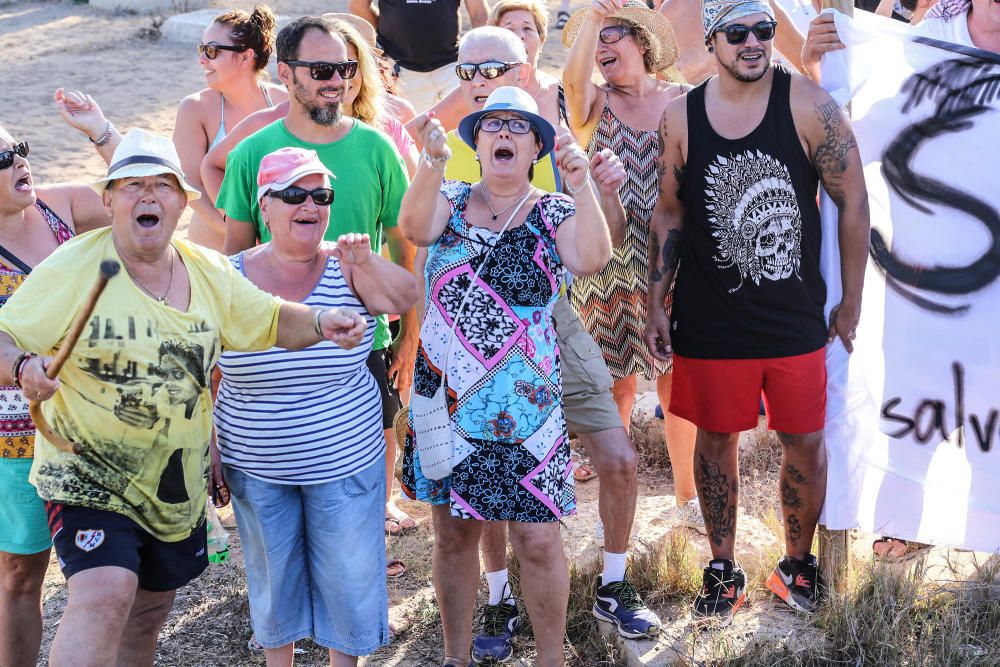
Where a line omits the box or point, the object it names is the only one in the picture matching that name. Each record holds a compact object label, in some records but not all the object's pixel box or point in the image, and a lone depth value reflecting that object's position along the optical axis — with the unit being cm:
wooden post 419
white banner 420
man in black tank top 389
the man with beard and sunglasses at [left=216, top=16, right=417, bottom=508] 409
